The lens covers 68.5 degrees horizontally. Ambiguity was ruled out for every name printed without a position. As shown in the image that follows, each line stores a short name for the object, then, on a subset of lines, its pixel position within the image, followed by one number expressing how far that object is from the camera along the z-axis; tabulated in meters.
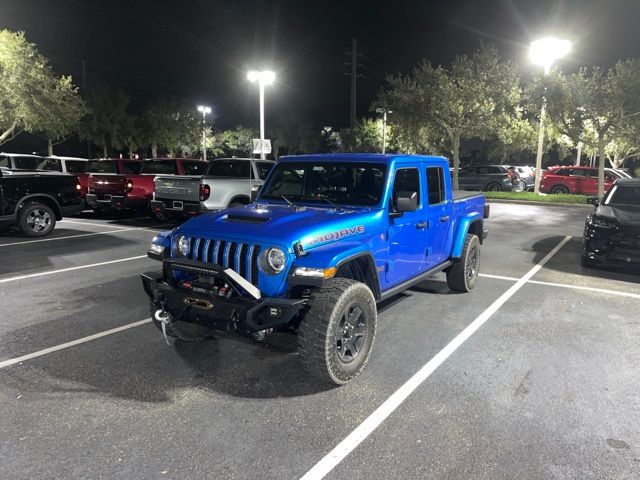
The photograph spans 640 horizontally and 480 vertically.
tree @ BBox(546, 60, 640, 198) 18.08
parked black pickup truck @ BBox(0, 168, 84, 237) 10.11
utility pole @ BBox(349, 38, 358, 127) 35.28
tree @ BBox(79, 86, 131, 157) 37.25
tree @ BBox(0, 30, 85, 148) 19.70
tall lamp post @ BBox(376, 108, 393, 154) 25.46
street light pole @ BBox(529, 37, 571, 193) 20.02
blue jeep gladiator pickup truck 3.59
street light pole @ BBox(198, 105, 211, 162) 42.57
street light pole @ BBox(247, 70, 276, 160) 20.72
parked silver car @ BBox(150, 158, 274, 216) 10.52
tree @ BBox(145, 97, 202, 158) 41.78
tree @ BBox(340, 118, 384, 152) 45.09
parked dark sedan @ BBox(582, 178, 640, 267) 7.10
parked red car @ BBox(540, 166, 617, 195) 22.41
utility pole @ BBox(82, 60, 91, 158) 37.98
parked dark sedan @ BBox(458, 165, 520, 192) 25.31
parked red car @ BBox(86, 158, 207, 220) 13.32
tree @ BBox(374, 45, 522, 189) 22.62
